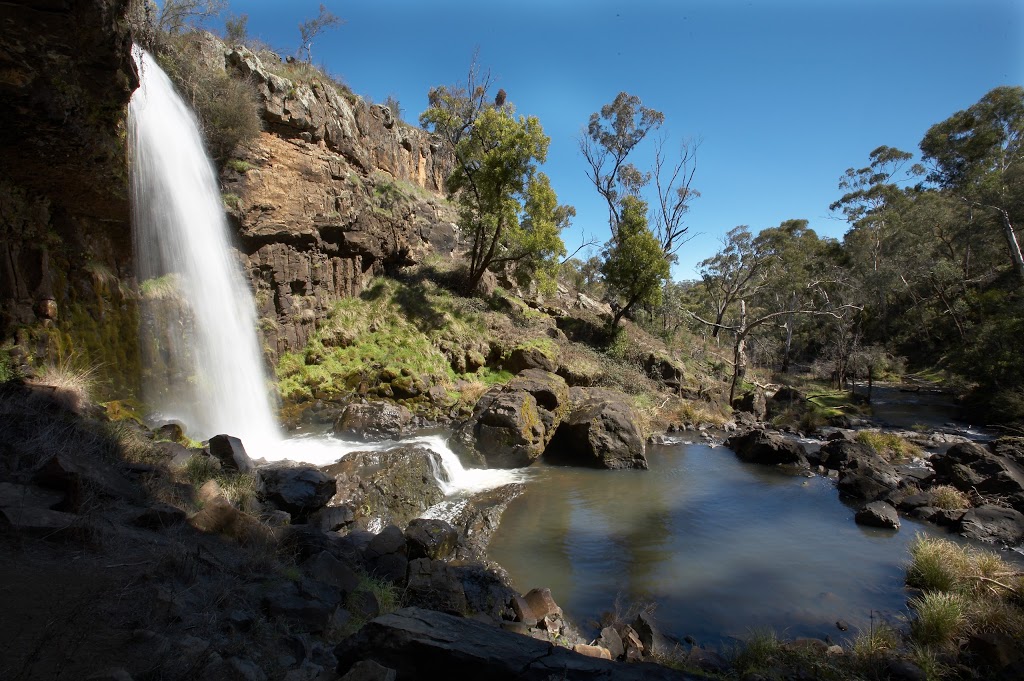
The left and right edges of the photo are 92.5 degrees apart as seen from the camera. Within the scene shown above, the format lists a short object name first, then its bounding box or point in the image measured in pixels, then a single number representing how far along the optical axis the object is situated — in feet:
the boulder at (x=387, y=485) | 27.76
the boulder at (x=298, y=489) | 22.38
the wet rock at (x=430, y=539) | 22.26
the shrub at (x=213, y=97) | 46.32
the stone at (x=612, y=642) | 18.45
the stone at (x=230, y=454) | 22.82
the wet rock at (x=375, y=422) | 41.22
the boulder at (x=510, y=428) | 40.14
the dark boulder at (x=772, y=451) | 46.42
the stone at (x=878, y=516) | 32.07
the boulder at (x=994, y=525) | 29.48
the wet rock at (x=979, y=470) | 34.82
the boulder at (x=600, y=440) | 43.27
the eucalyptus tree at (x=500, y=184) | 67.46
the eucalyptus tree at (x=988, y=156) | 84.23
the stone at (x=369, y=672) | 8.55
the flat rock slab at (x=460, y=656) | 9.71
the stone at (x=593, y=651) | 17.48
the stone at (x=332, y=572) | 15.52
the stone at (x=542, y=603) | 20.81
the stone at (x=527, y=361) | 61.52
